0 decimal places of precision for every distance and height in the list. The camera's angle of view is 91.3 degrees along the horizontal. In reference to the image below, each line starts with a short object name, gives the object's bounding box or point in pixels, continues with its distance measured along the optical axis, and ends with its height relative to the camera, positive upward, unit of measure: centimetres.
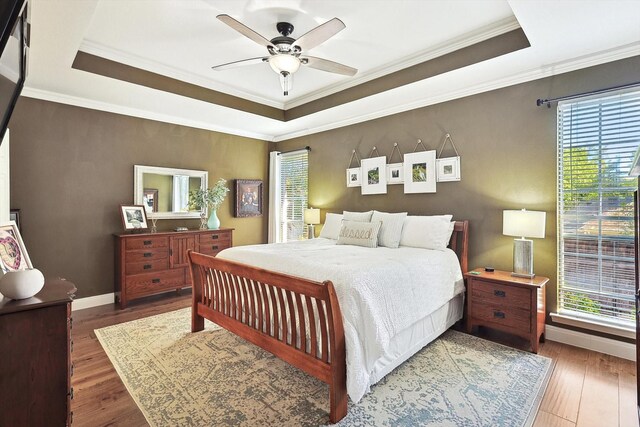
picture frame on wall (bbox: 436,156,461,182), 367 +51
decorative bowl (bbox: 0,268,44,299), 134 -32
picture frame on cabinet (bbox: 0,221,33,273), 161 -22
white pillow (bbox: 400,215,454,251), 334 -22
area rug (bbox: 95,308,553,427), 191 -124
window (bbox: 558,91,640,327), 266 +4
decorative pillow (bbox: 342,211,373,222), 399 -7
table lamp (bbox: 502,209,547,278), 280 -18
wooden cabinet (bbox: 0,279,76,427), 129 -65
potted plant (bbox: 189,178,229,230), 487 +16
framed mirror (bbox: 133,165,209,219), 440 +32
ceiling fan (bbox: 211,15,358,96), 228 +133
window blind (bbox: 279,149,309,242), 558 +35
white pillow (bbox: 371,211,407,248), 349 -21
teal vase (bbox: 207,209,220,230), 486 -18
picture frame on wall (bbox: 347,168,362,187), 464 +51
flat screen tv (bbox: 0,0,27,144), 88 +55
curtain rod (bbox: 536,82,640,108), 260 +106
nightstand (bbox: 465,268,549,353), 270 -84
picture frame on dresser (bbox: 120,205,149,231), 413 -9
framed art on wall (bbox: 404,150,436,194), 388 +50
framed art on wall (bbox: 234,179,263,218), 548 +24
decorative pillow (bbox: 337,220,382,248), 349 -26
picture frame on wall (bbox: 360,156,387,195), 435 +51
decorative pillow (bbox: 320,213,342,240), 427 -21
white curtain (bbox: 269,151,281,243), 586 +32
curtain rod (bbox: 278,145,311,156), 541 +109
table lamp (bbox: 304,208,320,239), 503 -13
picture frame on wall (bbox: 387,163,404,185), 418 +51
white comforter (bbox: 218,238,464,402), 197 -54
